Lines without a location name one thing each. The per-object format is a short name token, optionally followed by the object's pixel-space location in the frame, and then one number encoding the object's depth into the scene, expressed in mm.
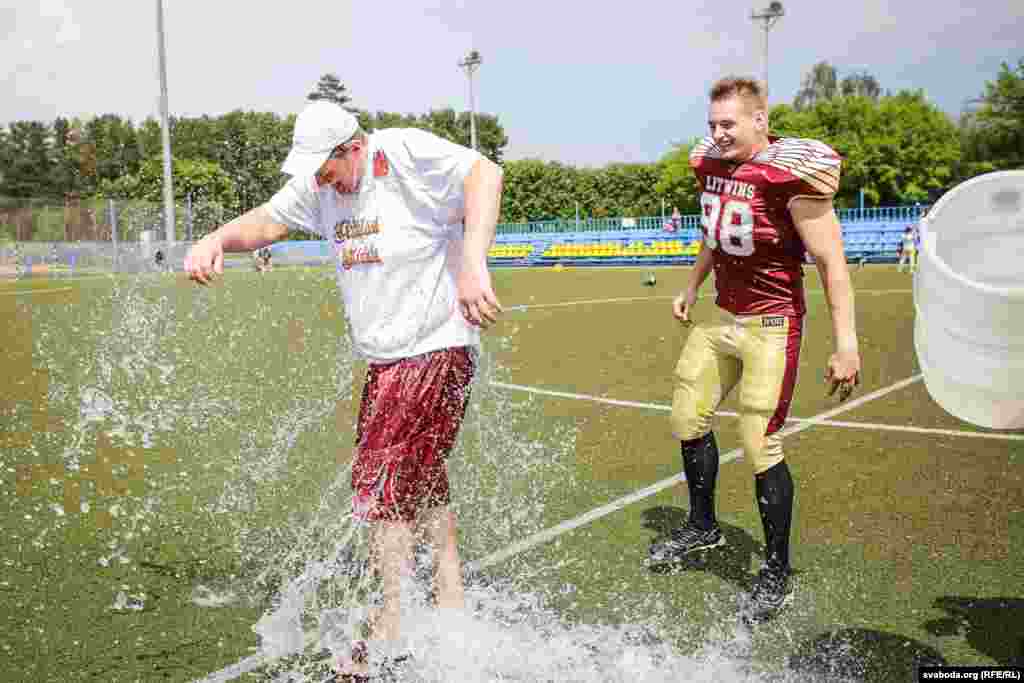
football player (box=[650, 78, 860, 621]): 3535
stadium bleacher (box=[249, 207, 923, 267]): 31719
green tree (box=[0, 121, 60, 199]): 97938
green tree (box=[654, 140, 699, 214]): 57062
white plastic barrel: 2348
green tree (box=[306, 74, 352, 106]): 88938
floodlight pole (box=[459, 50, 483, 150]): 54062
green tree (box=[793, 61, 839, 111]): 120375
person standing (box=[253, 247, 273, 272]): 32500
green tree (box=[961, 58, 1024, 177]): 43750
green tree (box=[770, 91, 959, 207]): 51125
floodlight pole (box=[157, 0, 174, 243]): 36000
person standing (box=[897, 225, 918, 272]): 24966
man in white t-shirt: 3035
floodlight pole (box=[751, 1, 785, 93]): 40062
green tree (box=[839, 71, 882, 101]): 118938
